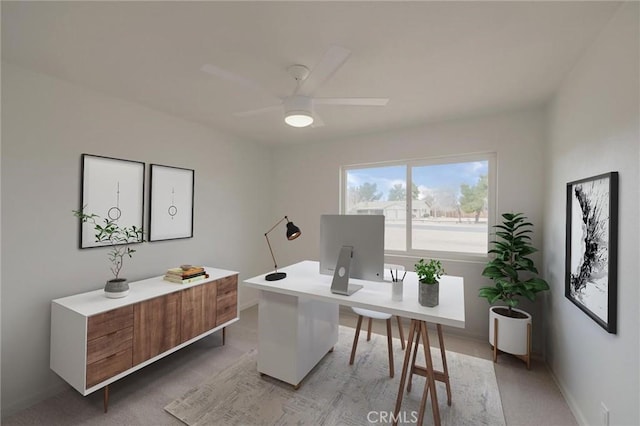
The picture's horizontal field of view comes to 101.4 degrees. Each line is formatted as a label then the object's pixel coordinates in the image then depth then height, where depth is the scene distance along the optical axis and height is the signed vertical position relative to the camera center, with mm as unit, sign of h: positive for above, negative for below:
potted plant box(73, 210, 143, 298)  2119 -282
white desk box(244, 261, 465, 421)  1806 -786
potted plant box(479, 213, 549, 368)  2404 -681
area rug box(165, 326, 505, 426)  1845 -1426
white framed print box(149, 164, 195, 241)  2797 +101
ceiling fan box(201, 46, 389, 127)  1456 +809
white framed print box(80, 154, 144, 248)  2285 +177
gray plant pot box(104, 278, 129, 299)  2103 -638
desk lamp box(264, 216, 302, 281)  2193 -181
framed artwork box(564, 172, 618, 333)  1462 -173
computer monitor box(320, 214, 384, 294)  1862 -219
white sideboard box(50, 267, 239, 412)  1831 -938
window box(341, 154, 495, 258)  3092 +198
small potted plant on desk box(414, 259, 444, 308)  1599 -420
